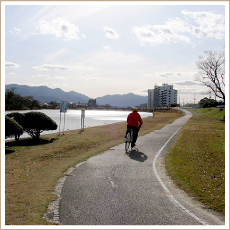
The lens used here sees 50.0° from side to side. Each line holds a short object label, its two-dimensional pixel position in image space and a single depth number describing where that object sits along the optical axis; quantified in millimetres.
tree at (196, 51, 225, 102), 44531
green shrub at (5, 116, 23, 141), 18295
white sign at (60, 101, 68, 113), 28723
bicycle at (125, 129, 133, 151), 12935
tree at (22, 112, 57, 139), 22234
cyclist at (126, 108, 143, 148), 12830
